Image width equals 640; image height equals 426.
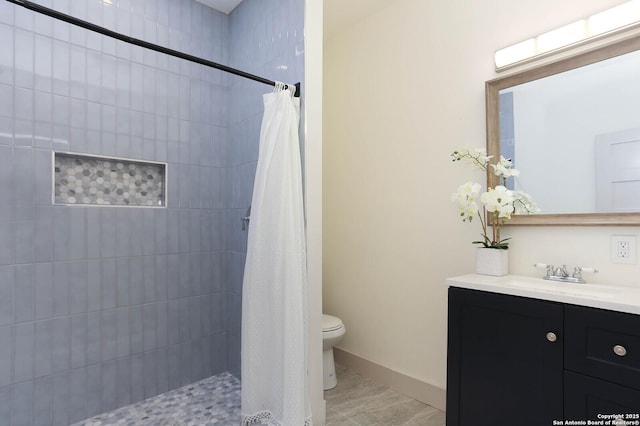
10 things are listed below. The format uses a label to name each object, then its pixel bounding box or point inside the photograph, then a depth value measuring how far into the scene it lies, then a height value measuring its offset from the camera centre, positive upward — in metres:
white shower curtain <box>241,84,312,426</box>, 1.81 -0.27
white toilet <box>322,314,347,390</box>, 2.36 -0.87
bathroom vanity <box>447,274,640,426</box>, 1.21 -0.54
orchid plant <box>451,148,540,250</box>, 1.75 +0.07
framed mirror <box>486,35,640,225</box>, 1.55 +0.40
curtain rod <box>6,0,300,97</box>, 1.30 +0.75
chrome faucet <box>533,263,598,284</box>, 1.64 -0.28
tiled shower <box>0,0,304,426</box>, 1.91 +0.06
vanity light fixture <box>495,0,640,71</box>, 1.52 +0.85
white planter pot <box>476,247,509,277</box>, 1.81 -0.25
